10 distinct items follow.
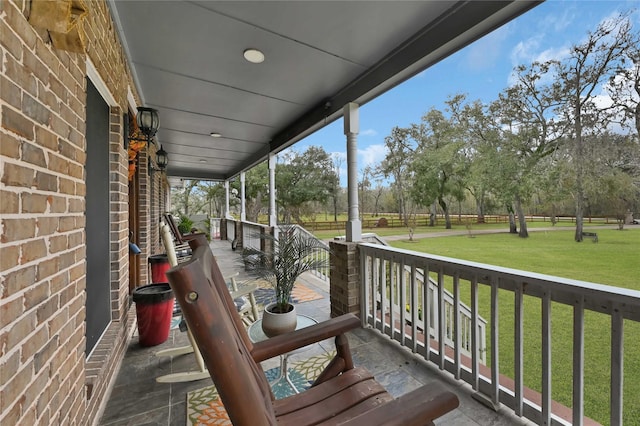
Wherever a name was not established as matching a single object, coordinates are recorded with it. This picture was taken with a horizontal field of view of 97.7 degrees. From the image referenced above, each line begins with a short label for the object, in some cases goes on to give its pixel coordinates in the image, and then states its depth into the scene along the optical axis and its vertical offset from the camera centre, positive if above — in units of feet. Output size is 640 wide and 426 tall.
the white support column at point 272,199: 20.34 +0.96
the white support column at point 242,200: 27.63 +1.18
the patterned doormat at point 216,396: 5.85 -4.33
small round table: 6.42 -2.88
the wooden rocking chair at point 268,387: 2.04 -1.84
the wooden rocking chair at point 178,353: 6.77 -4.00
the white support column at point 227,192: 35.76 +2.59
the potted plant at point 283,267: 6.45 -1.64
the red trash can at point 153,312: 8.18 -3.02
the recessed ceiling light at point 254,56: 8.80 +5.07
